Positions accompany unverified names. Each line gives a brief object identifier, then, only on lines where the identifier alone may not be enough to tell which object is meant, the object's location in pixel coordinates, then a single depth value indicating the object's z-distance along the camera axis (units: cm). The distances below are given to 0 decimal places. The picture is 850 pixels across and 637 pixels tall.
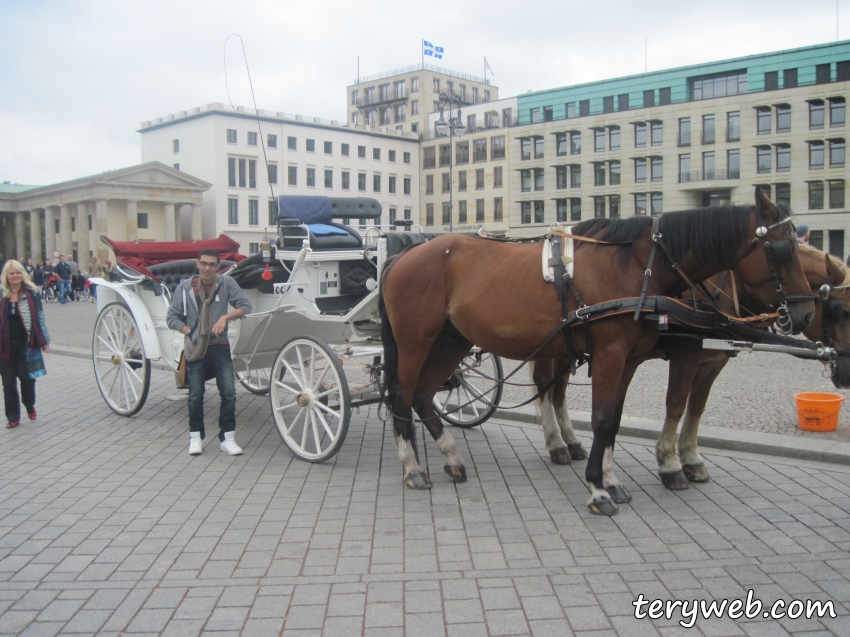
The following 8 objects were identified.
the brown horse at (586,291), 470
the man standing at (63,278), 3212
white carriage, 649
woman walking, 778
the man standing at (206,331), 653
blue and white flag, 9878
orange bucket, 662
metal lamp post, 2339
